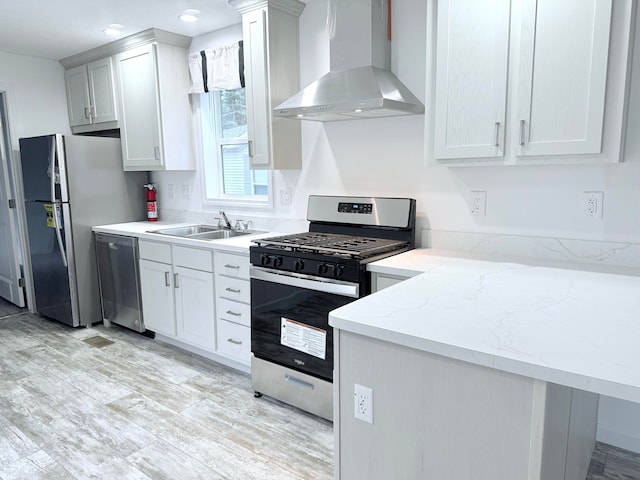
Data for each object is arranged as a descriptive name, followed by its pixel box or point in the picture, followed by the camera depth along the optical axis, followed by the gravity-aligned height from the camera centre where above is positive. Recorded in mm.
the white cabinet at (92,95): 4016 +699
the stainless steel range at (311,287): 2258 -593
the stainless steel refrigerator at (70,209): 3703 -307
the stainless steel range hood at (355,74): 2369 +519
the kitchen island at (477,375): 1048 -501
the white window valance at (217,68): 3346 +778
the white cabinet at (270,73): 2898 +631
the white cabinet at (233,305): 2818 -841
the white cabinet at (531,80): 1730 +357
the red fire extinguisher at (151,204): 4176 -289
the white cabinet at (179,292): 3078 -852
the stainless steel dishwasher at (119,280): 3621 -876
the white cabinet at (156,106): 3619 +531
